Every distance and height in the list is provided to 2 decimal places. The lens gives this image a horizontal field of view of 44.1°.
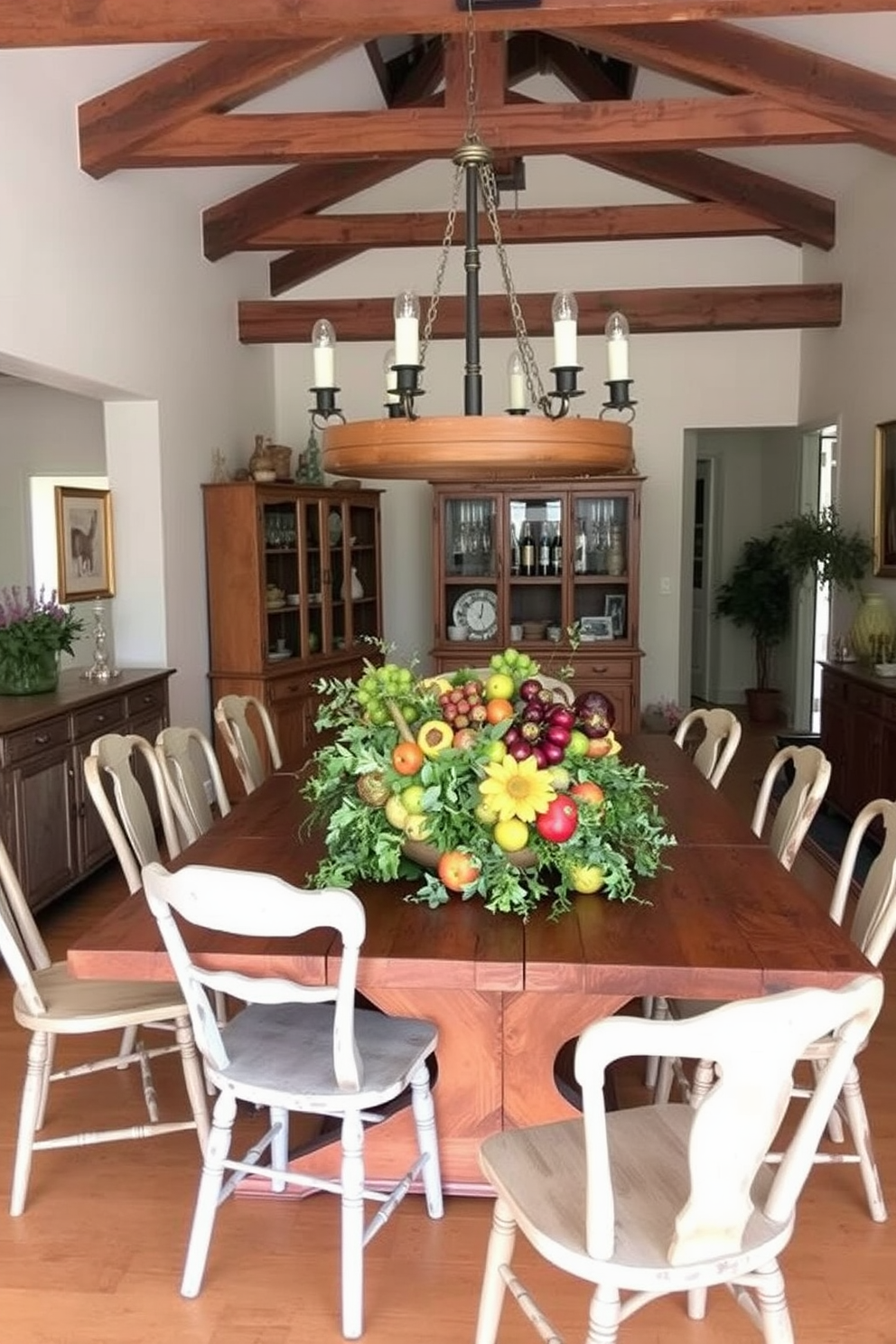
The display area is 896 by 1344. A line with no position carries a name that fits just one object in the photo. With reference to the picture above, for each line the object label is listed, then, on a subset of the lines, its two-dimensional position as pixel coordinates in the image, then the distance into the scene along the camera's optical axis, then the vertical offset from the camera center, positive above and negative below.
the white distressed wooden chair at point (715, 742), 3.35 -0.58
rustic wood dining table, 1.89 -0.70
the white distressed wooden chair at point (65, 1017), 2.31 -0.95
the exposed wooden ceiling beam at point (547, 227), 6.05 +1.82
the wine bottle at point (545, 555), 6.55 +0.02
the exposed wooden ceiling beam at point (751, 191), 6.04 +2.00
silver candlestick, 4.78 -0.44
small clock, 6.63 -0.33
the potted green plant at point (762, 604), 8.11 -0.35
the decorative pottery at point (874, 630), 5.21 -0.36
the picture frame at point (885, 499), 5.45 +0.28
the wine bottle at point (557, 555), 6.53 +0.02
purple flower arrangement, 4.22 -0.30
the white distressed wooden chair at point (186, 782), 3.00 -0.62
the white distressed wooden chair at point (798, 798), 2.64 -0.60
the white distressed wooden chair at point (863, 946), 2.19 -0.80
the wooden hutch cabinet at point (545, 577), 6.46 -0.11
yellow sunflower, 2.07 -0.43
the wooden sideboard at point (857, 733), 4.71 -0.81
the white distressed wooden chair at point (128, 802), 2.70 -0.61
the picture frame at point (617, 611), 6.54 -0.32
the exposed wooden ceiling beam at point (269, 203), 5.91 +1.92
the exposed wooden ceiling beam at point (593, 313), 6.40 +1.43
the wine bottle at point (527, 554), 6.55 +0.03
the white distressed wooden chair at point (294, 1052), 1.84 -0.95
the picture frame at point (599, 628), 6.54 -0.41
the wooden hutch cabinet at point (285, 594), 5.85 -0.18
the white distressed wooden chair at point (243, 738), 3.52 -0.58
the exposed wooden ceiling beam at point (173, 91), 4.39 +1.87
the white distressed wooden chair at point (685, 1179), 1.41 -0.96
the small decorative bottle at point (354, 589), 6.67 -0.17
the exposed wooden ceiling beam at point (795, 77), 4.31 +1.87
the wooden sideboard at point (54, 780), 3.77 -0.77
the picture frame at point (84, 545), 4.98 +0.08
